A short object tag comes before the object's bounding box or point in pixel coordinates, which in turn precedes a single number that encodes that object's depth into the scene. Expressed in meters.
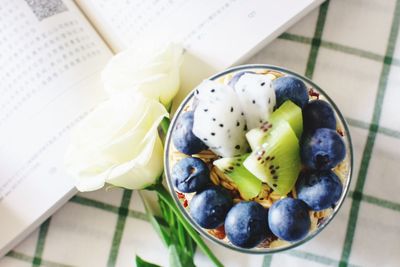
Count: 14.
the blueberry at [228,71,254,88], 0.42
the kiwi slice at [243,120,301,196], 0.40
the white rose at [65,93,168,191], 0.43
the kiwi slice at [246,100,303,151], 0.40
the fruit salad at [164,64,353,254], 0.40
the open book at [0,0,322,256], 0.48
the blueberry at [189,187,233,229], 0.41
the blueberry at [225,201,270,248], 0.40
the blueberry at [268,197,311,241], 0.40
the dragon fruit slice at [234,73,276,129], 0.40
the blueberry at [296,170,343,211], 0.40
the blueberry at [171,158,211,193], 0.41
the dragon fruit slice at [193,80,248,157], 0.40
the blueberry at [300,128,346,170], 0.39
